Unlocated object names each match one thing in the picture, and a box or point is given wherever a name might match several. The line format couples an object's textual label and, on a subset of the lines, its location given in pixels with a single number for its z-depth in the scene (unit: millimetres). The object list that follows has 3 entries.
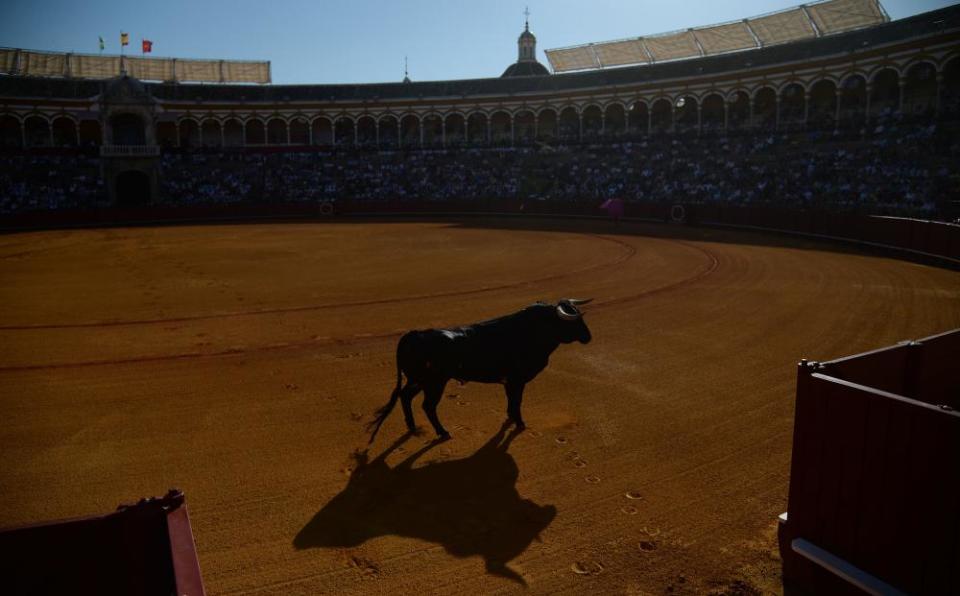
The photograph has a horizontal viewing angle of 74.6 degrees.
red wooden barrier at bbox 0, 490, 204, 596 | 2621
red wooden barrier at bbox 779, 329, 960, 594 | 3219
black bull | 6285
